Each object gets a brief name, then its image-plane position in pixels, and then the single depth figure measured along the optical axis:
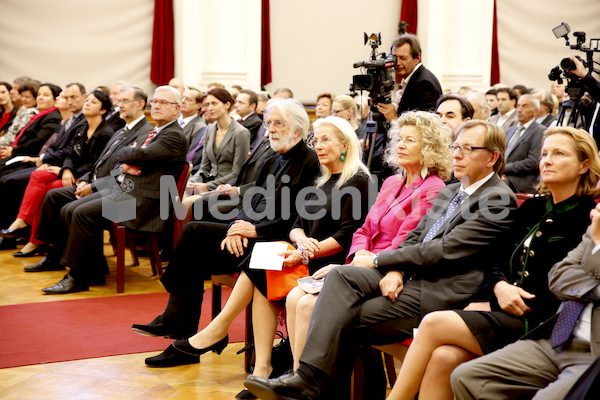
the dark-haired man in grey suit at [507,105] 7.01
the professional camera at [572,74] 4.44
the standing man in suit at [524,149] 5.78
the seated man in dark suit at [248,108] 6.37
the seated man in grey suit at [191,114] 6.37
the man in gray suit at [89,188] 5.18
